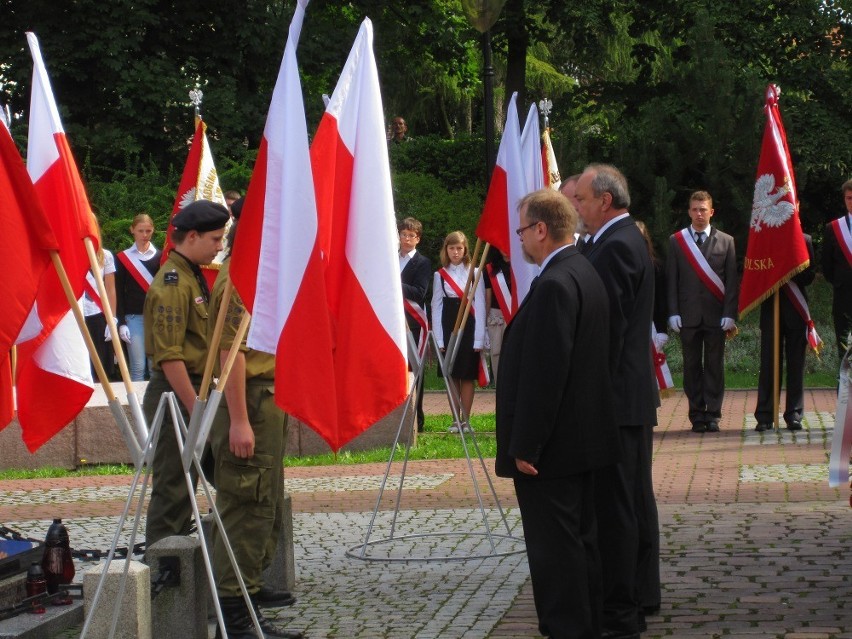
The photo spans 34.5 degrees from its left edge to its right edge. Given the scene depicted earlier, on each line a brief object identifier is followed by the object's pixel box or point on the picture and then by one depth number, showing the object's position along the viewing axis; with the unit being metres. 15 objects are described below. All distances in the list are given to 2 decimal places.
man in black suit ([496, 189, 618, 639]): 5.59
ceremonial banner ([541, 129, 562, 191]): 11.48
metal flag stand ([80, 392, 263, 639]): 5.55
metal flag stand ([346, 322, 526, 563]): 8.18
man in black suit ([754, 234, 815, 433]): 13.66
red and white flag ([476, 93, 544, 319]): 8.78
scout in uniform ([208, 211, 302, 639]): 6.29
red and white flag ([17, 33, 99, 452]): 6.09
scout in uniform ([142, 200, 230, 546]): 6.66
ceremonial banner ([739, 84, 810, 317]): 13.53
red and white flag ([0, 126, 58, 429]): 5.59
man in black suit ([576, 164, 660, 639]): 6.12
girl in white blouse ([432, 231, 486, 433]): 13.82
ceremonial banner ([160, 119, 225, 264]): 12.47
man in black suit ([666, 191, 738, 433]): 13.86
